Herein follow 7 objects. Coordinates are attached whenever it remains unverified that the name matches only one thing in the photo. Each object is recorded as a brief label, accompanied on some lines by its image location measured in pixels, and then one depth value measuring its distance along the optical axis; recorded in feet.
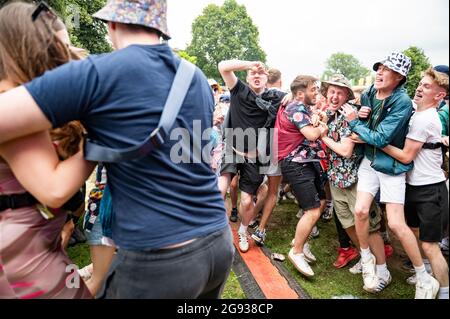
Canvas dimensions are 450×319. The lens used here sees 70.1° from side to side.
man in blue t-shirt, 3.74
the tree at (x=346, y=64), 289.94
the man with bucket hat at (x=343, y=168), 11.69
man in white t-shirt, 10.01
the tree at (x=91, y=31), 65.61
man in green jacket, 10.22
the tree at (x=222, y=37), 157.99
